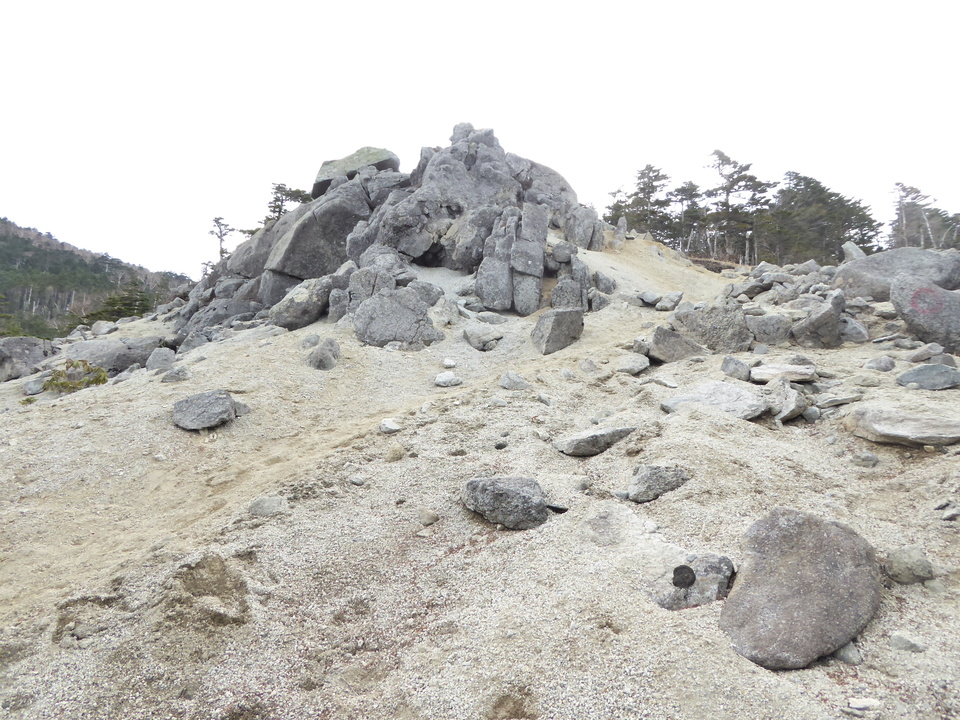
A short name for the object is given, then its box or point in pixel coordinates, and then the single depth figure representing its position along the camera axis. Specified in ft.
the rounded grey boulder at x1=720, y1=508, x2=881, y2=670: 11.67
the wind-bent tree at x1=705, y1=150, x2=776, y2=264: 118.11
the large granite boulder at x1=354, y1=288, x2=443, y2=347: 46.80
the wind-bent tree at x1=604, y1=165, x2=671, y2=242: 137.49
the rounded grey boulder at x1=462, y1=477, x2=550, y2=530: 18.78
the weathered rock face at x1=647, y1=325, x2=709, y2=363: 36.45
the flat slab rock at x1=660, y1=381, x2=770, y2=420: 25.21
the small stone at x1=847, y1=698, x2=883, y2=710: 10.05
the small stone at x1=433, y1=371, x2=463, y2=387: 38.52
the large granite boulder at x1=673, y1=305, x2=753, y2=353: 37.42
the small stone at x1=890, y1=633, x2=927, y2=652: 11.27
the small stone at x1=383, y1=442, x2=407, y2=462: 24.82
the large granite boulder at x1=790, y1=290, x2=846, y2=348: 35.50
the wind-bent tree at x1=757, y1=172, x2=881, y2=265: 116.06
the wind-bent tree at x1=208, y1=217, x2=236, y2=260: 152.97
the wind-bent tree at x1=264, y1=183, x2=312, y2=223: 127.54
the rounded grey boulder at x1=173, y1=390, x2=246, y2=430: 29.37
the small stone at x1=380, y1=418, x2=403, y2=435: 27.96
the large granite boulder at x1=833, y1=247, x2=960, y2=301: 40.29
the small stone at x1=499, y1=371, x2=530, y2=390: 33.35
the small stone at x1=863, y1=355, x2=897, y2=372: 28.60
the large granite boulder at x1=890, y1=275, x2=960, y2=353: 32.40
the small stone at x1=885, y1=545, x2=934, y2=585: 13.17
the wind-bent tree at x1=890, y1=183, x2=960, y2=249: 119.55
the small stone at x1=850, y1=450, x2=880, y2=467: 20.12
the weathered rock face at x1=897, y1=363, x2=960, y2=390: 24.31
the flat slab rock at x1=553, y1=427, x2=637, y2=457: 24.07
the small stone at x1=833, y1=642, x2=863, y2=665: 11.34
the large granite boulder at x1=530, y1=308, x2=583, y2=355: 45.37
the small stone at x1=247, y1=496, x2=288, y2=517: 20.12
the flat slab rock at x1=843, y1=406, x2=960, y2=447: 19.69
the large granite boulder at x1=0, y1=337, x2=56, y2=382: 60.54
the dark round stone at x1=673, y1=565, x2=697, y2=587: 14.12
